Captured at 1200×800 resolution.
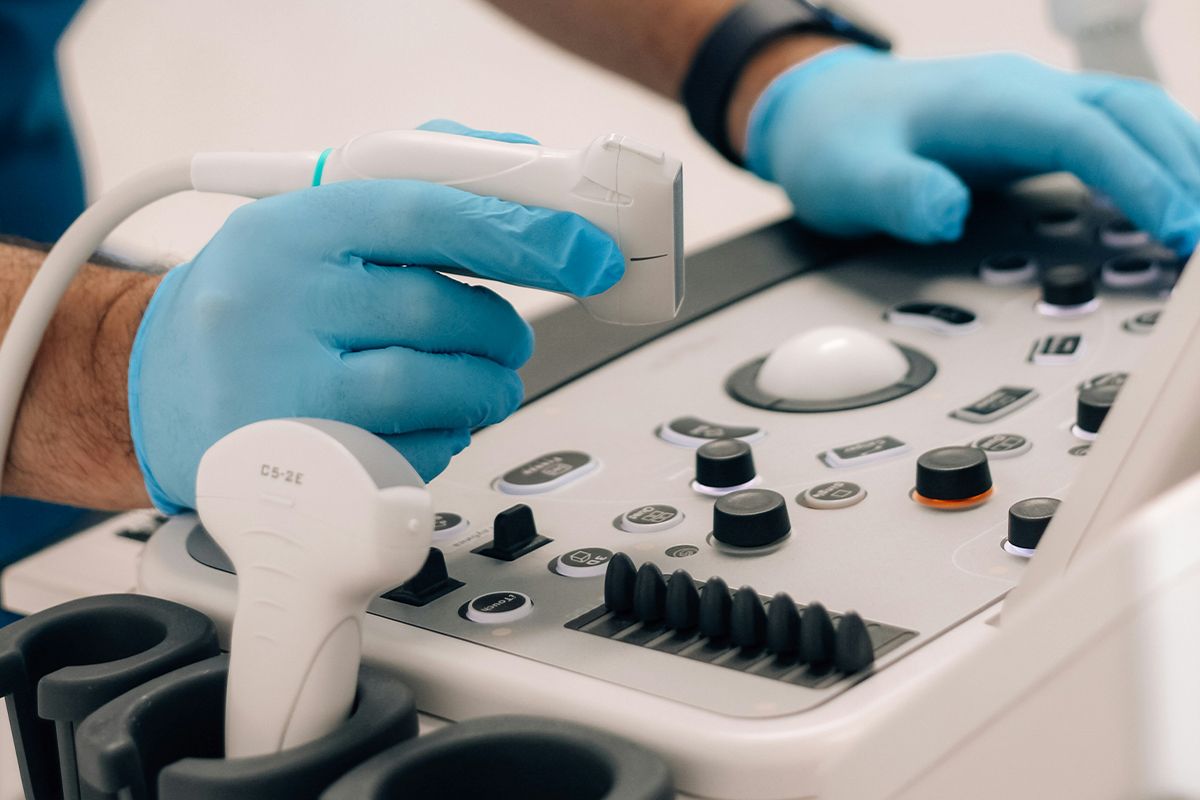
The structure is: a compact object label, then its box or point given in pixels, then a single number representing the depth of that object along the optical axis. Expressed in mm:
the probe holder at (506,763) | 630
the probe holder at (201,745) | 631
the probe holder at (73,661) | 666
